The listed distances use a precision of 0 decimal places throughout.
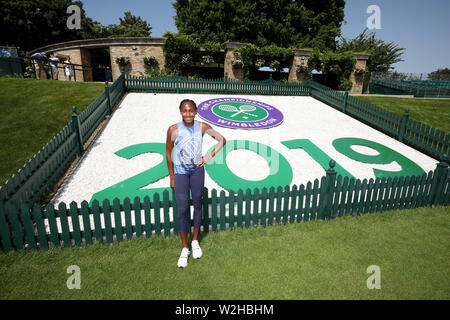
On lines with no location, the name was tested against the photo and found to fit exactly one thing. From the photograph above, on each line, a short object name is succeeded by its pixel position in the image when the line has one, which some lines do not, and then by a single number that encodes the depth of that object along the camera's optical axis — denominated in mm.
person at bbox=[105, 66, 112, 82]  24053
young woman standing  3961
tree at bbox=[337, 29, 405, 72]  48281
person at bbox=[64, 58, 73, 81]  22562
